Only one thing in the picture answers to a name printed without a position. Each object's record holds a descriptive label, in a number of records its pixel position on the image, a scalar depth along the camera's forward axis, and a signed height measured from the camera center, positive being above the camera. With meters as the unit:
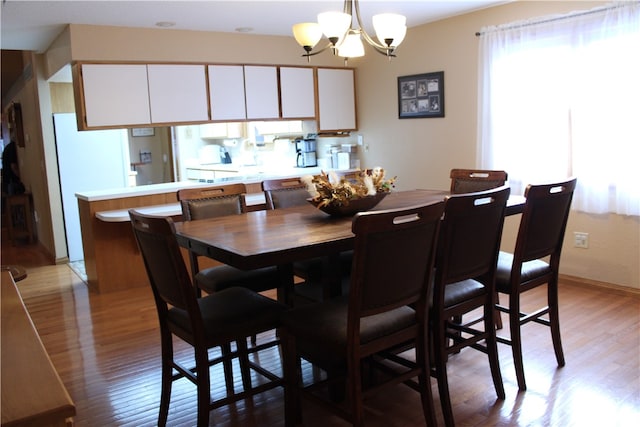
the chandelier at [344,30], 2.88 +0.59
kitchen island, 4.63 -0.69
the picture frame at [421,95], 5.18 +0.40
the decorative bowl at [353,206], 2.77 -0.33
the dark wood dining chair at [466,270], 2.30 -0.59
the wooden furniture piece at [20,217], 7.29 -0.89
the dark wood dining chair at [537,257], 2.65 -0.62
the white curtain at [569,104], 3.89 +0.21
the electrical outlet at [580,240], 4.32 -0.86
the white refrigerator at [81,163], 5.83 -0.14
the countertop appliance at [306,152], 6.45 -0.12
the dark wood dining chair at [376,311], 1.98 -0.69
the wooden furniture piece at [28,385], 0.96 -0.44
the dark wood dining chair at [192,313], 2.16 -0.71
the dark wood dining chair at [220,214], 3.04 -0.41
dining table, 2.15 -0.41
